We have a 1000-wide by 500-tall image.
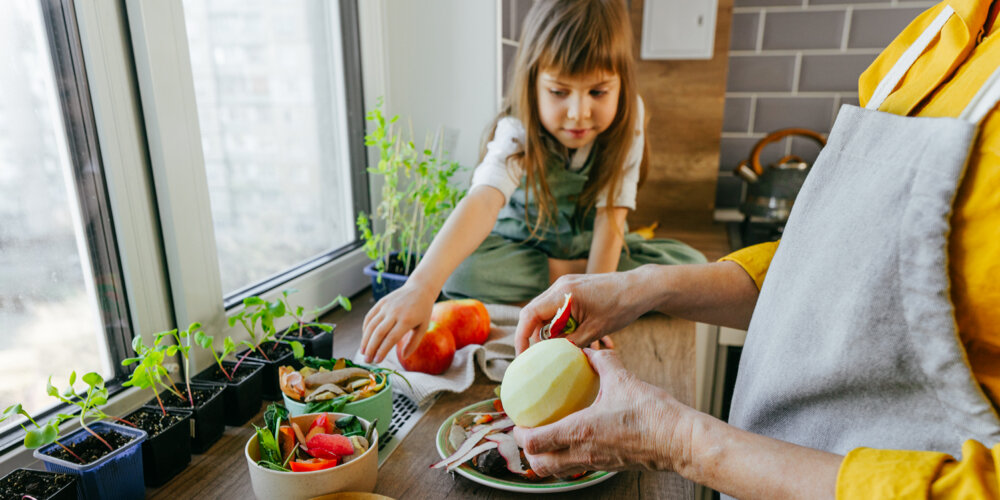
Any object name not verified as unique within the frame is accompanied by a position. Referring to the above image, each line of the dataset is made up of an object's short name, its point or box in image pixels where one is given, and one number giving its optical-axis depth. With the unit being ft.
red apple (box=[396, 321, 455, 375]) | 2.94
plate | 2.11
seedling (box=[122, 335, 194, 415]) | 2.26
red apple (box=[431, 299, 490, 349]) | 3.20
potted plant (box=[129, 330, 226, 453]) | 2.30
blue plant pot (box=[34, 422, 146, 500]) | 1.97
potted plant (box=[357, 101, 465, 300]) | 3.95
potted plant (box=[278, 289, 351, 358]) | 3.04
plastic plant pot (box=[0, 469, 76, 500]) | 1.88
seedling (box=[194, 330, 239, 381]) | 2.47
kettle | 5.49
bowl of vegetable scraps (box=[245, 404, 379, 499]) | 1.91
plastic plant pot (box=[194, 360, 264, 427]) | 2.64
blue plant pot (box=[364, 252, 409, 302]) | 3.97
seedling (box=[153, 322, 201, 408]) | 2.37
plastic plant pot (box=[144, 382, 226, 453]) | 2.44
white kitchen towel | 2.83
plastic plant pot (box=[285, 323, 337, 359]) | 3.04
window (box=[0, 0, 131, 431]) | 2.29
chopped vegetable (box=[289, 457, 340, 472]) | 1.98
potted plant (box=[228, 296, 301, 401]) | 2.85
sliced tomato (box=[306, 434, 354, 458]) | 2.05
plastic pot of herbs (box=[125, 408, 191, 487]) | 2.21
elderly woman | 1.52
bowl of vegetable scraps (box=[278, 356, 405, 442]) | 2.34
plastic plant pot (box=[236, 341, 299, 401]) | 2.84
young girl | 3.57
